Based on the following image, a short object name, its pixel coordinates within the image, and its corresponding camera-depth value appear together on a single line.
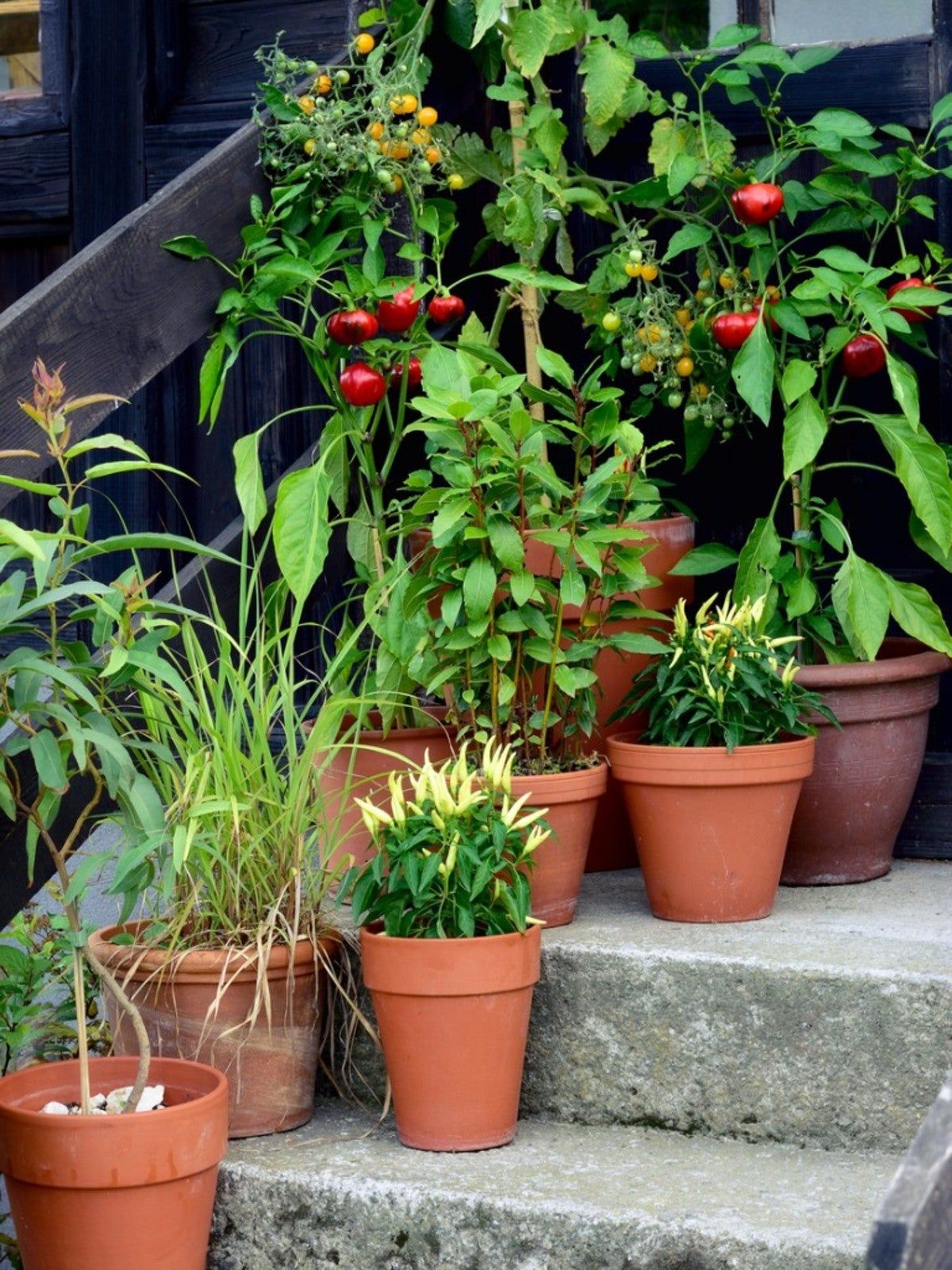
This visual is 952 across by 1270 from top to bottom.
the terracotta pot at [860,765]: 2.69
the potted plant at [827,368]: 2.65
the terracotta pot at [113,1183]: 1.94
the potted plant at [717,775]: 2.45
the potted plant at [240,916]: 2.23
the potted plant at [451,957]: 2.14
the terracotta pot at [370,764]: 2.66
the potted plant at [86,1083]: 1.94
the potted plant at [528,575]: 2.42
